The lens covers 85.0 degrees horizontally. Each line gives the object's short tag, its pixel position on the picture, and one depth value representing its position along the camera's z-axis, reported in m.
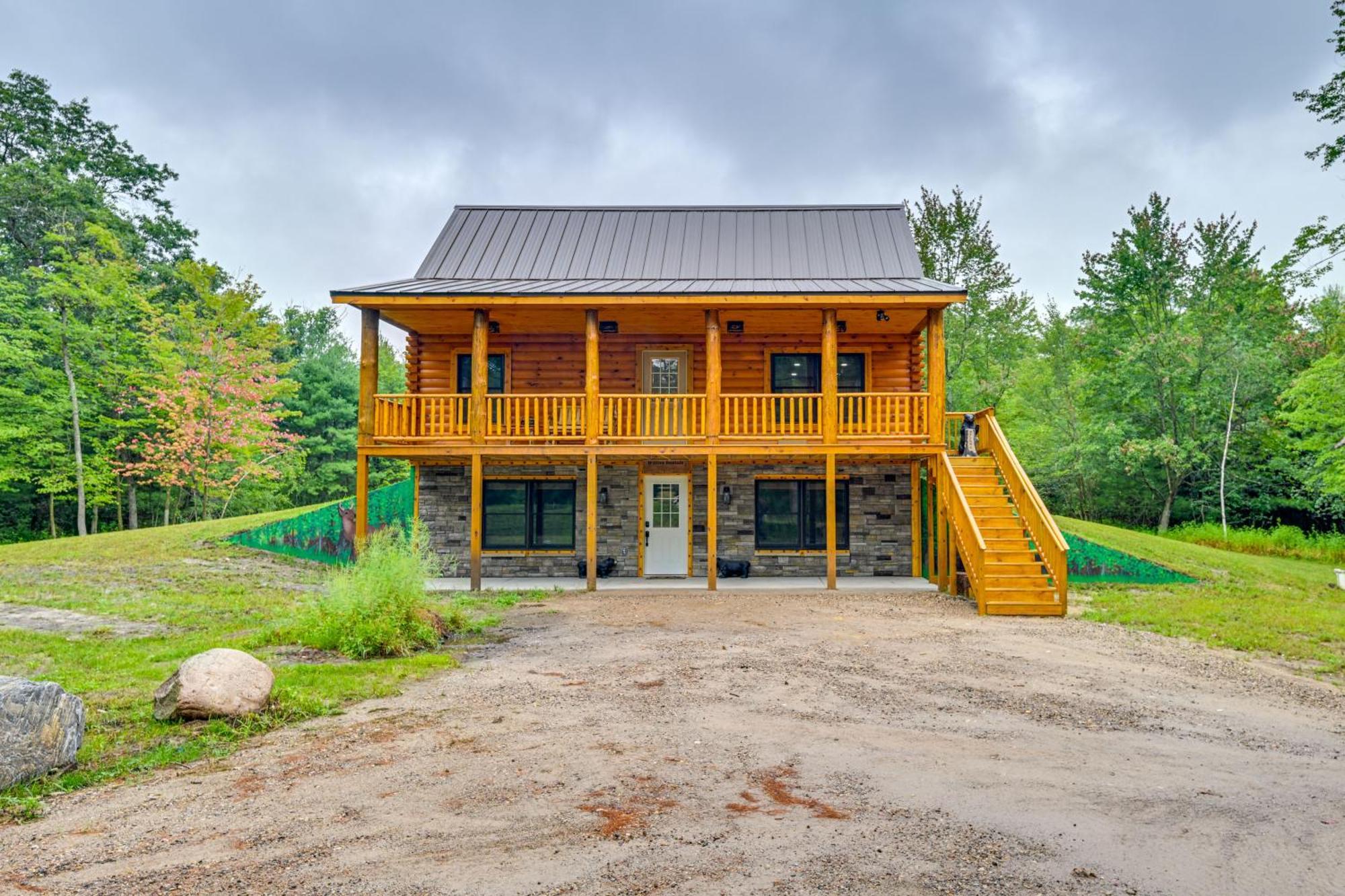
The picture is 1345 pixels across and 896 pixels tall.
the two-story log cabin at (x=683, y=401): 12.68
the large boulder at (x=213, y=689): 5.23
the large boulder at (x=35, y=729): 4.07
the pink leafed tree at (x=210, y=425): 20.61
